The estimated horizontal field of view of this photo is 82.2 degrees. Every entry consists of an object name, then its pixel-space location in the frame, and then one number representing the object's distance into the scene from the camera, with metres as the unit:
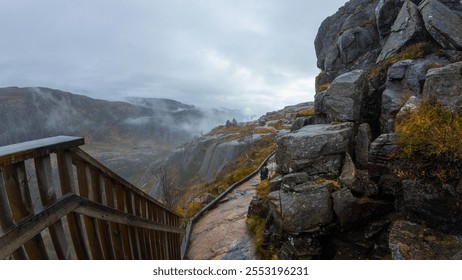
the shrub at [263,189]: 12.04
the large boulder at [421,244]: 4.72
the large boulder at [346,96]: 9.27
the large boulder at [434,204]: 4.97
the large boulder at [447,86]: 5.90
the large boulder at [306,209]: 6.97
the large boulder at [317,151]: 7.70
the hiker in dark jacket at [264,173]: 17.33
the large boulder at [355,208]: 6.66
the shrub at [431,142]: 5.09
